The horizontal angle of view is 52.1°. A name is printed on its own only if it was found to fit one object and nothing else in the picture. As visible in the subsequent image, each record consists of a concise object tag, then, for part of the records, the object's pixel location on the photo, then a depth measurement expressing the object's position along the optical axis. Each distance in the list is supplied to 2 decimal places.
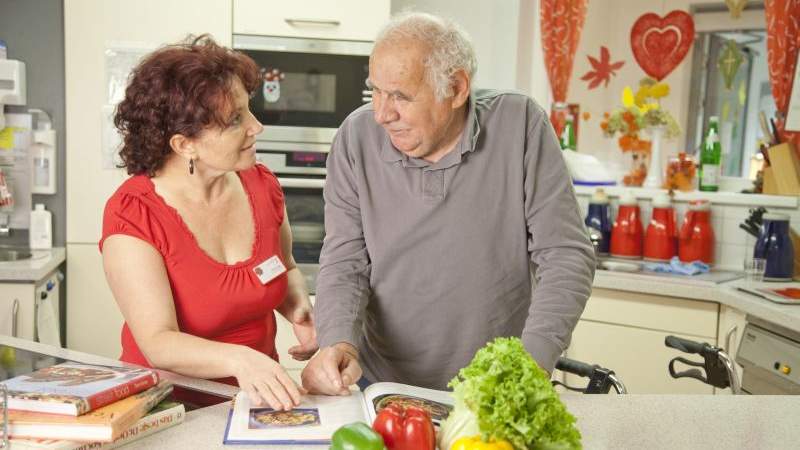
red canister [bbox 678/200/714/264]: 3.37
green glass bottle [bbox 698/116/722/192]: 3.52
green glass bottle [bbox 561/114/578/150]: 3.86
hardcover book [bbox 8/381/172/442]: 1.19
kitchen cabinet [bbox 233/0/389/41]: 3.49
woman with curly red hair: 1.69
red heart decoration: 3.79
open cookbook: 1.28
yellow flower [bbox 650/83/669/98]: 3.69
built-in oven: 3.59
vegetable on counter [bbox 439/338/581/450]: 1.05
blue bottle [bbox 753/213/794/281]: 3.07
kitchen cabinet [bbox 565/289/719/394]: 2.99
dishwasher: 2.46
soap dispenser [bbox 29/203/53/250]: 3.36
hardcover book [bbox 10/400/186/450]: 1.18
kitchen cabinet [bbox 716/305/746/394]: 2.83
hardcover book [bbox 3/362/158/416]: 1.21
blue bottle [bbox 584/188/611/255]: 3.57
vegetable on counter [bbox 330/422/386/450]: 1.07
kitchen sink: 3.23
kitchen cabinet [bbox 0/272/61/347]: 2.80
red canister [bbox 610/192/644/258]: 3.52
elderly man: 1.69
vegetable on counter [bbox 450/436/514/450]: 1.04
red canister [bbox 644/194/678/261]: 3.45
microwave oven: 3.56
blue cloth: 3.19
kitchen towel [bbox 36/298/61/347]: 2.93
